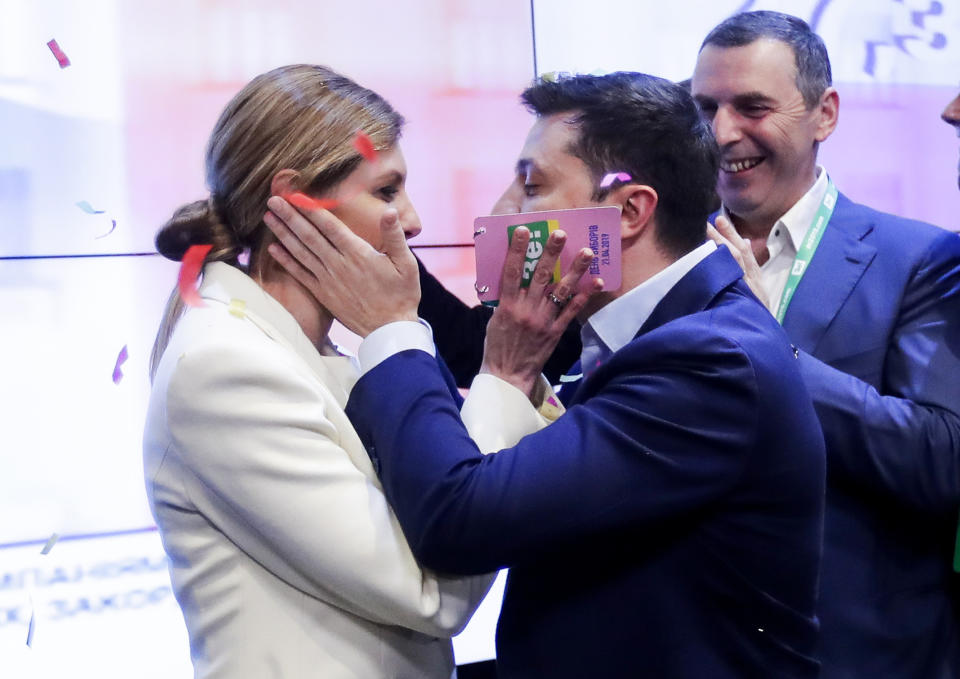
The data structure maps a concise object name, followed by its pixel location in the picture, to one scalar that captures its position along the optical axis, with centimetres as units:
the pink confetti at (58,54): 461
